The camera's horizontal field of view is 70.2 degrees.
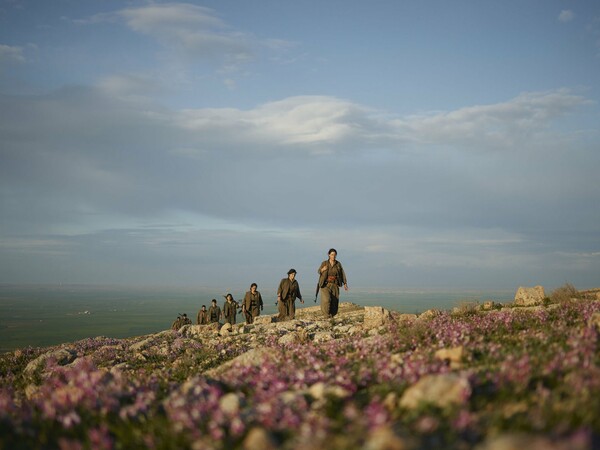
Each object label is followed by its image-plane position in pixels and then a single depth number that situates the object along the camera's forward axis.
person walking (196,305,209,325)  33.93
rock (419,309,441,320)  12.18
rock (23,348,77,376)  14.44
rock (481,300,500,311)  14.51
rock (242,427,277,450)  3.38
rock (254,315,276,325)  24.00
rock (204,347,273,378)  7.60
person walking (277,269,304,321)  24.89
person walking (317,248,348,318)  20.20
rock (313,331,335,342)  11.73
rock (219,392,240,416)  4.31
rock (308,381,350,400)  4.67
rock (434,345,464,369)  6.21
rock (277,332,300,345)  11.83
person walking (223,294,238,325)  33.05
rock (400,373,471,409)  3.96
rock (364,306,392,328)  13.10
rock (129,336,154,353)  16.13
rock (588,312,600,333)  6.86
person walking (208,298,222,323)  33.16
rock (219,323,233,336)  18.02
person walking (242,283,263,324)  29.14
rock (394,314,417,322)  11.83
